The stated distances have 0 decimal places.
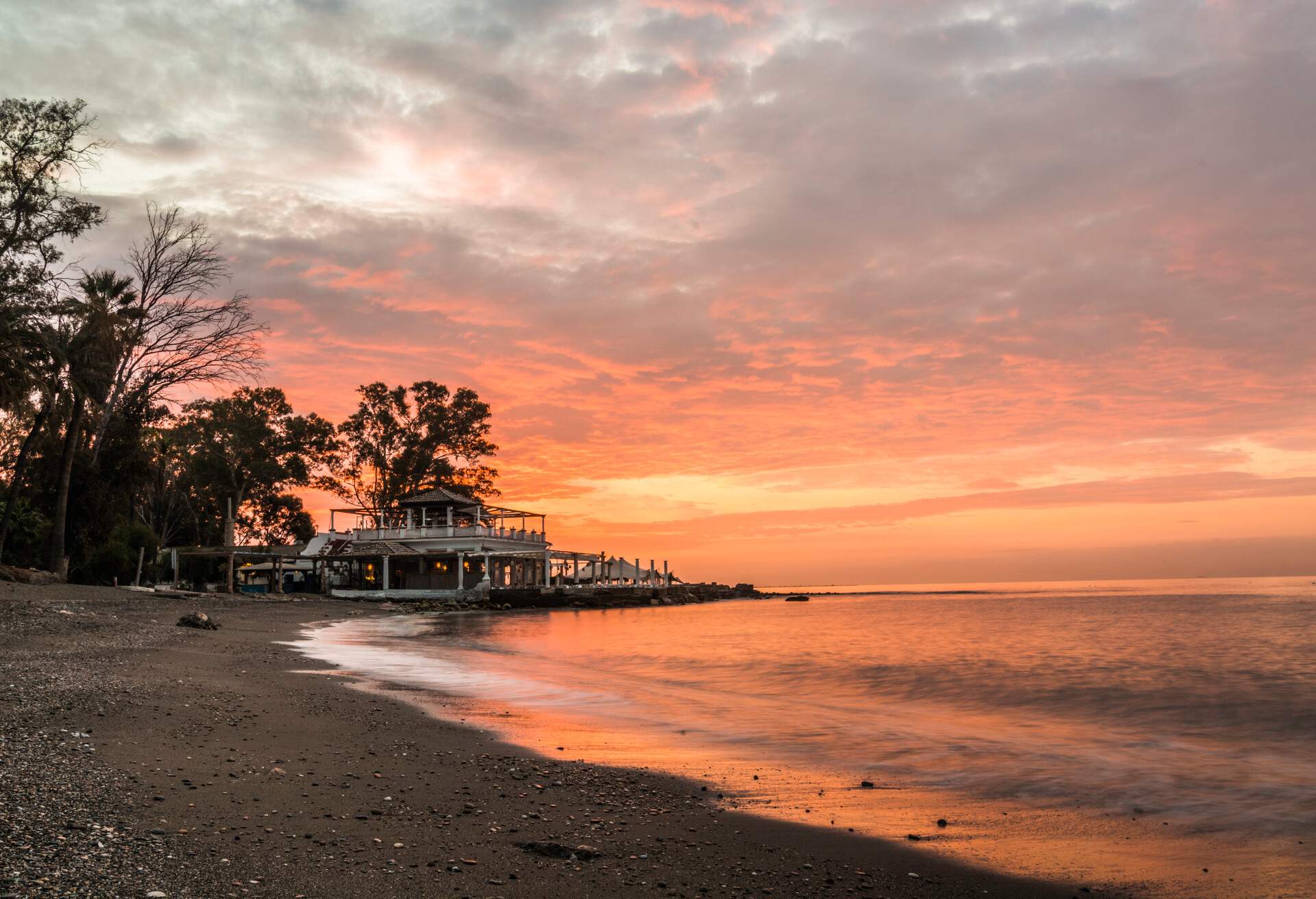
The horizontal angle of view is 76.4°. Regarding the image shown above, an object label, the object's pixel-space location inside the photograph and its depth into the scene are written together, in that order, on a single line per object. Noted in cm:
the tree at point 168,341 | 3559
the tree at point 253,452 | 6638
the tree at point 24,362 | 2734
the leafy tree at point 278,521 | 7094
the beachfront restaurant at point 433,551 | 5678
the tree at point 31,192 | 2945
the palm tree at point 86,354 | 3325
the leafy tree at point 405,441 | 7000
